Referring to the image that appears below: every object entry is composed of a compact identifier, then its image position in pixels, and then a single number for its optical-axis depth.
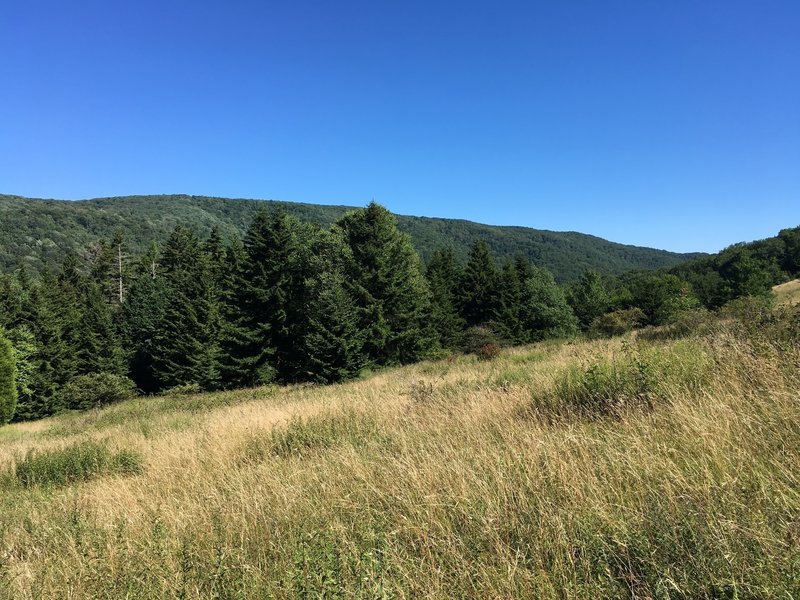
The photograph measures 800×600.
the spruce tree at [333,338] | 27.36
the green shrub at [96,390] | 33.84
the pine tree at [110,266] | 60.06
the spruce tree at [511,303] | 44.84
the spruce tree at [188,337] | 37.16
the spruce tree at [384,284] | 31.98
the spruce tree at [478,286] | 48.84
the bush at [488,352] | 17.28
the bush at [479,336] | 37.92
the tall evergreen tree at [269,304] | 32.28
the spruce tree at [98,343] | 42.22
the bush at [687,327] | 9.37
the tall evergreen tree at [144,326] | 44.88
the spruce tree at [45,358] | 37.47
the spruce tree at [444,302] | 43.28
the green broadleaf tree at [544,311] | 45.38
